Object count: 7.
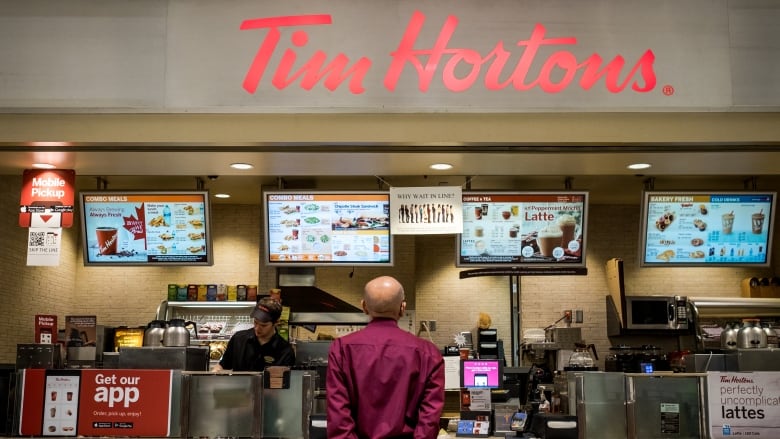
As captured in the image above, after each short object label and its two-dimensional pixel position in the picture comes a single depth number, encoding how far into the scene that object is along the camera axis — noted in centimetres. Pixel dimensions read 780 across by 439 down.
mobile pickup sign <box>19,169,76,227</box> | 620
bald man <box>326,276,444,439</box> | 343
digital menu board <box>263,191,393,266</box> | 676
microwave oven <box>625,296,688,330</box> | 1018
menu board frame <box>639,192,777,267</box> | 673
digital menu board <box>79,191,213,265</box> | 676
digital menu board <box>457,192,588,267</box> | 675
